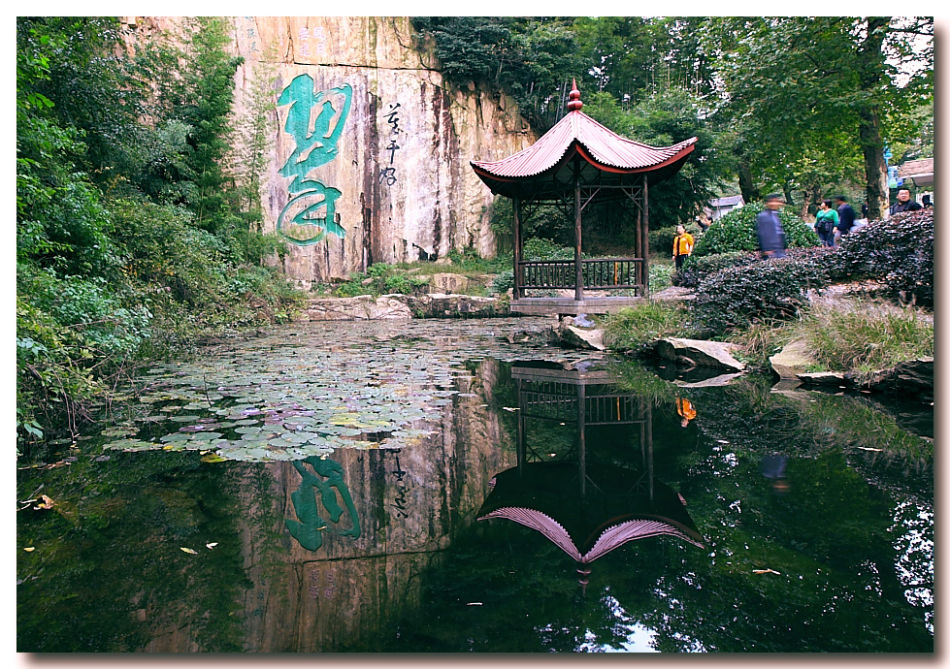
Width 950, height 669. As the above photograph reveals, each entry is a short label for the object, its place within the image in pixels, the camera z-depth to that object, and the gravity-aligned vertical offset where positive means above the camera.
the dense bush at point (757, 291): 6.23 +0.50
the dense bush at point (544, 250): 14.99 +2.26
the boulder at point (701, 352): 5.95 -0.16
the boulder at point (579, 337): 7.82 +0.01
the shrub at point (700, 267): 9.34 +1.16
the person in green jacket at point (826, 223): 9.53 +1.85
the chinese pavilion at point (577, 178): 8.09 +2.32
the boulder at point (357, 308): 13.02 +0.69
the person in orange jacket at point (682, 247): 11.27 +1.73
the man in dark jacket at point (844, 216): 8.71 +1.78
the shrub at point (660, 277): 11.41 +1.21
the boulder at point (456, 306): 13.29 +0.74
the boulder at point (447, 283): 14.88 +1.40
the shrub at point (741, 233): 10.09 +1.86
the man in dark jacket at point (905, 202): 7.37 +1.70
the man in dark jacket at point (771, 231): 7.33 +1.32
